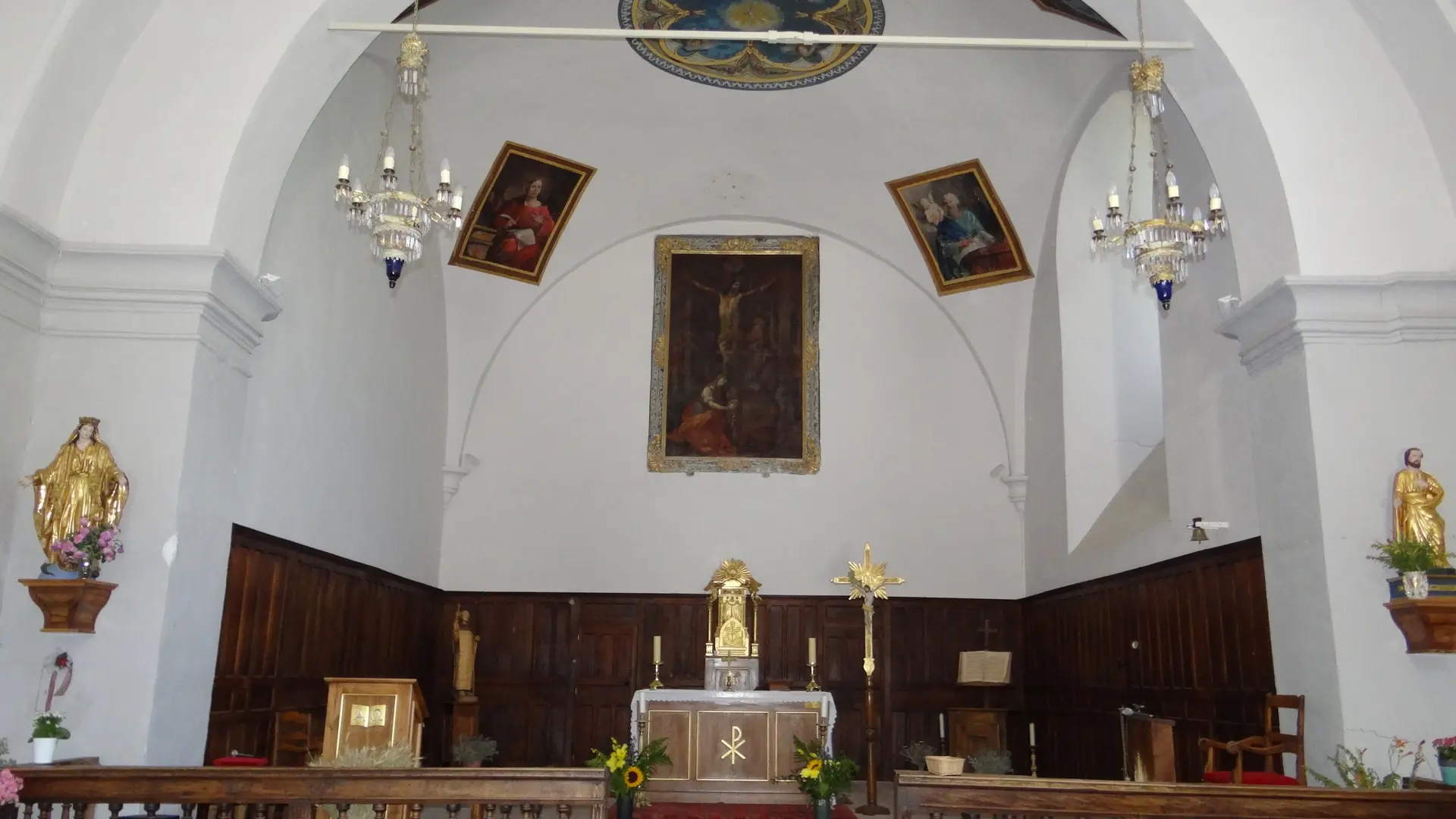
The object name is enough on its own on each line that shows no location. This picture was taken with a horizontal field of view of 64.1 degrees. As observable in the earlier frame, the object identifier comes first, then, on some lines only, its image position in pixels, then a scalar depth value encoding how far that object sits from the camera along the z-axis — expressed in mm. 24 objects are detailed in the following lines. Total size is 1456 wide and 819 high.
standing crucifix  10102
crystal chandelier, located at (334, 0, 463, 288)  6082
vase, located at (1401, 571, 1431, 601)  5914
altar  9578
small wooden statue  11664
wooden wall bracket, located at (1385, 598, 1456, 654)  5867
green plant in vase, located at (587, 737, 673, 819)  8086
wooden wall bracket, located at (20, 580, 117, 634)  5805
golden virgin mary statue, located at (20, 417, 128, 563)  5969
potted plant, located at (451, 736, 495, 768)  11031
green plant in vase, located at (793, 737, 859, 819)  8305
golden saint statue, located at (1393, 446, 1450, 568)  6129
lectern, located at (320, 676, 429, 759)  6582
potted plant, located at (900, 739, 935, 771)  11633
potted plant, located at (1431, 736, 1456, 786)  5520
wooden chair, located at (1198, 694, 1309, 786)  6250
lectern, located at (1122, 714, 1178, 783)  6301
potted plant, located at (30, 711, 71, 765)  5441
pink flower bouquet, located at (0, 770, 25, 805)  4273
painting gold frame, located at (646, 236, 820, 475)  13141
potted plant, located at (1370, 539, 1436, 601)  5922
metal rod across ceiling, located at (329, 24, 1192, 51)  6539
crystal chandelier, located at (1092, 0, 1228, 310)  5945
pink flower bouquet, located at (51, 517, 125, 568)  5809
